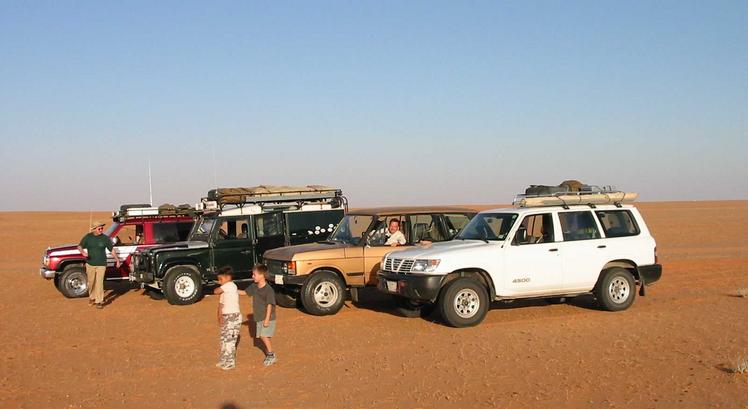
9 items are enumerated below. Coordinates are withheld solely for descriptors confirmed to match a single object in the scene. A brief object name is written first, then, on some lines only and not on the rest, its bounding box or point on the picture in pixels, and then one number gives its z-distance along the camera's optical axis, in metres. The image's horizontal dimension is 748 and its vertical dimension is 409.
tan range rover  12.60
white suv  10.95
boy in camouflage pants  8.80
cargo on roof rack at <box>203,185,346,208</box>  15.91
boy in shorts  9.01
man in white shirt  13.23
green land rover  14.91
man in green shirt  14.97
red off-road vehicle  16.69
